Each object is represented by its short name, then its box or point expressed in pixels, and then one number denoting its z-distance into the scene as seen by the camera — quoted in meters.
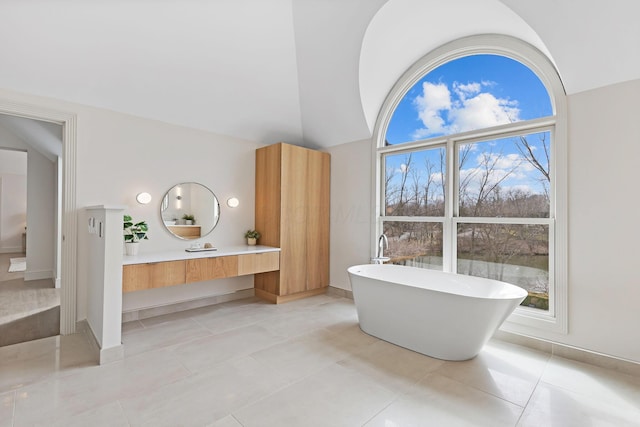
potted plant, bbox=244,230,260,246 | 4.22
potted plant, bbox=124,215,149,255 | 3.15
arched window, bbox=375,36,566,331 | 2.74
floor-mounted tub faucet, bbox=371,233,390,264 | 3.71
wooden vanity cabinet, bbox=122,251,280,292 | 2.80
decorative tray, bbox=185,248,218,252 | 3.46
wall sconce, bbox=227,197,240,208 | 4.08
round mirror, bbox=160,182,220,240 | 3.58
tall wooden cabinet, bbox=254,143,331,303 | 4.01
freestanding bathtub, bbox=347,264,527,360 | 2.31
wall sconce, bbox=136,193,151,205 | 3.33
